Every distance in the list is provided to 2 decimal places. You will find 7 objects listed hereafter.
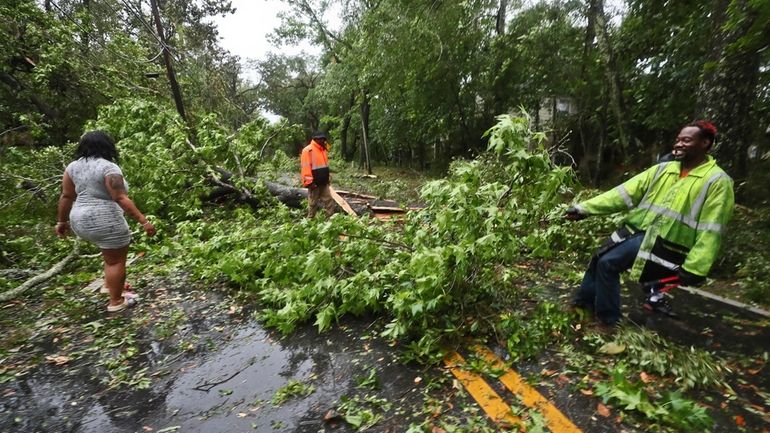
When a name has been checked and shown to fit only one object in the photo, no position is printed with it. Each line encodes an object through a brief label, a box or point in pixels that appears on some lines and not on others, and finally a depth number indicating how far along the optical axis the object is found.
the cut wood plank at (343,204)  7.49
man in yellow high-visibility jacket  2.66
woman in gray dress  3.86
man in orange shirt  6.66
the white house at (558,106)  11.95
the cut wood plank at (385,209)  8.15
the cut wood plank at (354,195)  9.57
